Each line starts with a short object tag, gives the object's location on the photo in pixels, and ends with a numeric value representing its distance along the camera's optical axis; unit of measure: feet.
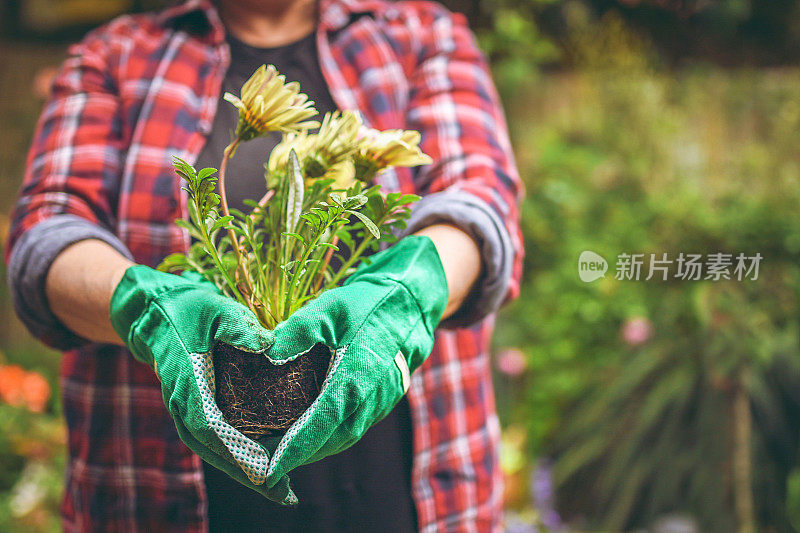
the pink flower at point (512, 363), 6.84
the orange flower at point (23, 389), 6.59
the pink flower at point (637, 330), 6.42
